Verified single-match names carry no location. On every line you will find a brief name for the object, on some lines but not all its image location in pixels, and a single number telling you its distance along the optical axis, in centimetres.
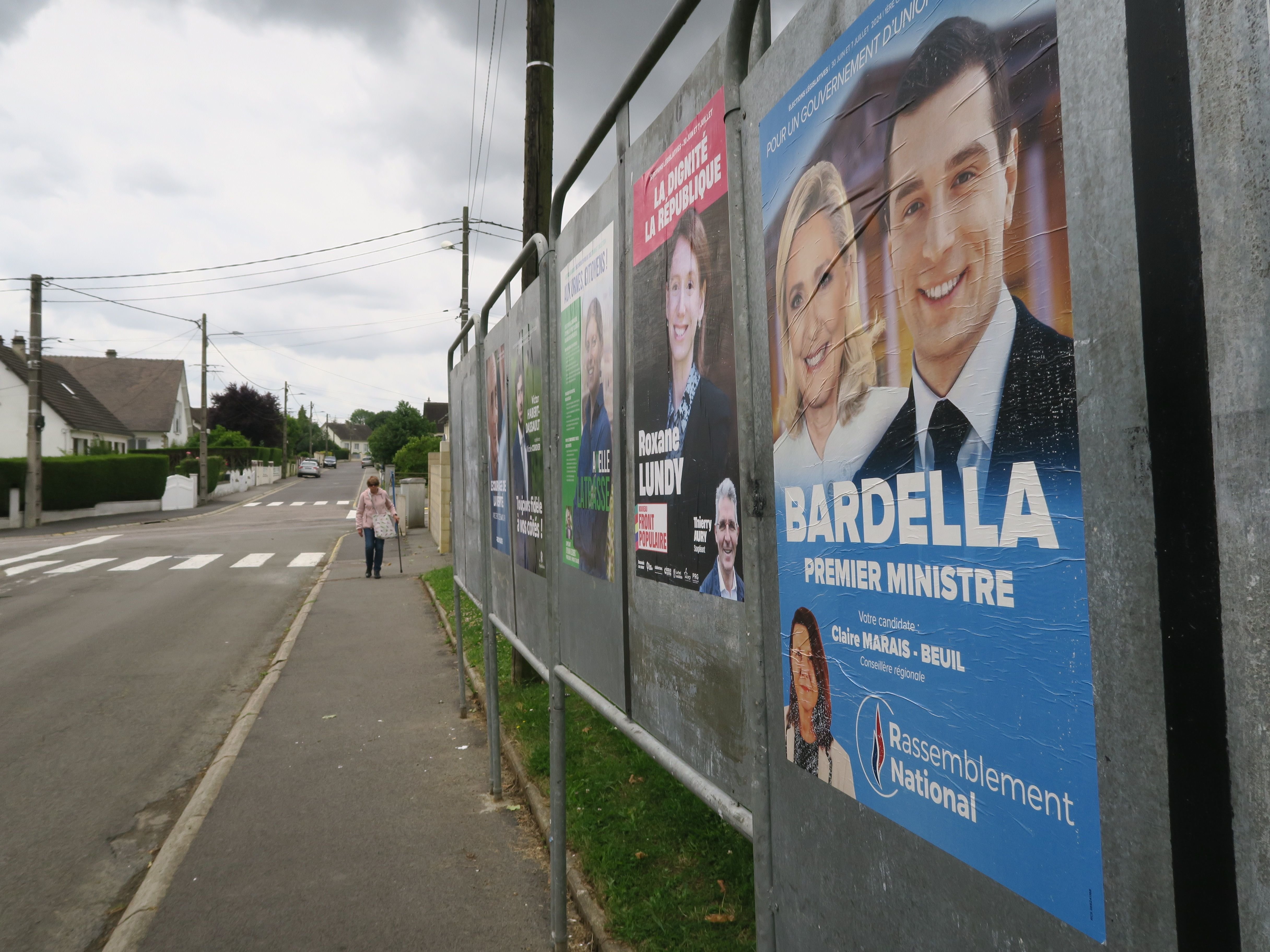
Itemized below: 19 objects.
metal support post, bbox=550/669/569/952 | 316
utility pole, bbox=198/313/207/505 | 3909
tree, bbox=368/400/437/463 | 8169
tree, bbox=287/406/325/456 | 10088
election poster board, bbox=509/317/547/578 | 393
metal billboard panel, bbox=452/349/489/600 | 555
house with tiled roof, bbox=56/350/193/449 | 6450
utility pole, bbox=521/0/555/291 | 727
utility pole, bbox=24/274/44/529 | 2681
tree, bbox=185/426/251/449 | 6269
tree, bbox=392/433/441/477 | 4206
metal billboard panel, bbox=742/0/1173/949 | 96
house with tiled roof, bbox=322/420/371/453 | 15762
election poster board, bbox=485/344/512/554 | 471
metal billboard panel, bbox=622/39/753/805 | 207
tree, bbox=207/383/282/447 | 7538
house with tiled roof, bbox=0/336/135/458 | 4428
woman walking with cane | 1496
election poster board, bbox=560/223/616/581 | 286
